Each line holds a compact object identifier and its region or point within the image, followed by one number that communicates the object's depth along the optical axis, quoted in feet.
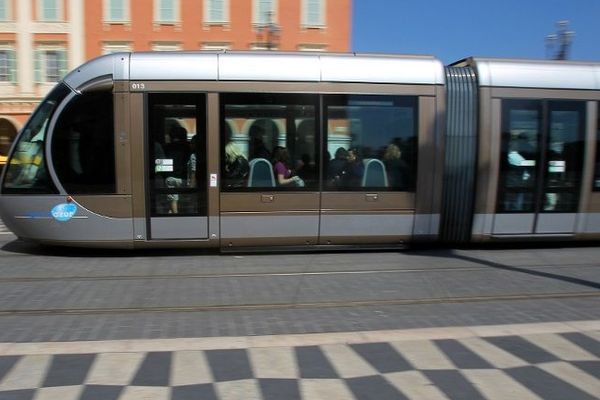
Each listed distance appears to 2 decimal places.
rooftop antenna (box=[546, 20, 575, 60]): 78.68
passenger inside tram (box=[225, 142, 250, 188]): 28.66
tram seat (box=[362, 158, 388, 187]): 29.89
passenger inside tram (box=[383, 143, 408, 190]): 29.99
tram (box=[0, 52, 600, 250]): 27.99
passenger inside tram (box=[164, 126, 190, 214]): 28.34
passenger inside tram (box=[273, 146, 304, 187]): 29.17
